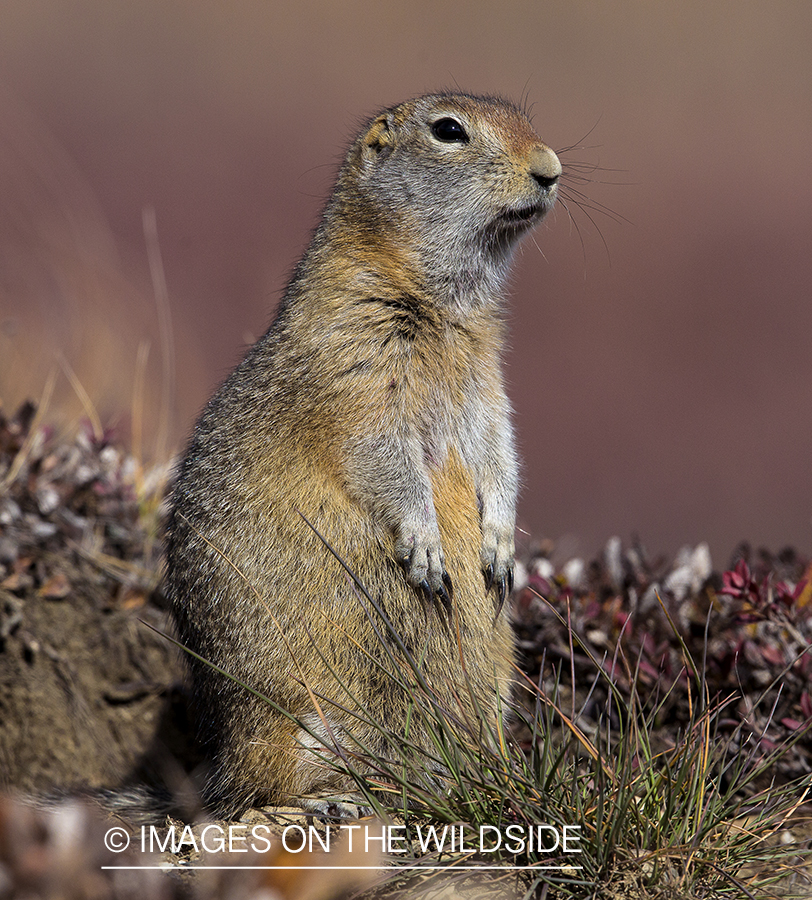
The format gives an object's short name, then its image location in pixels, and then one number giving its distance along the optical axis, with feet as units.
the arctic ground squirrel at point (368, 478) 23.88
